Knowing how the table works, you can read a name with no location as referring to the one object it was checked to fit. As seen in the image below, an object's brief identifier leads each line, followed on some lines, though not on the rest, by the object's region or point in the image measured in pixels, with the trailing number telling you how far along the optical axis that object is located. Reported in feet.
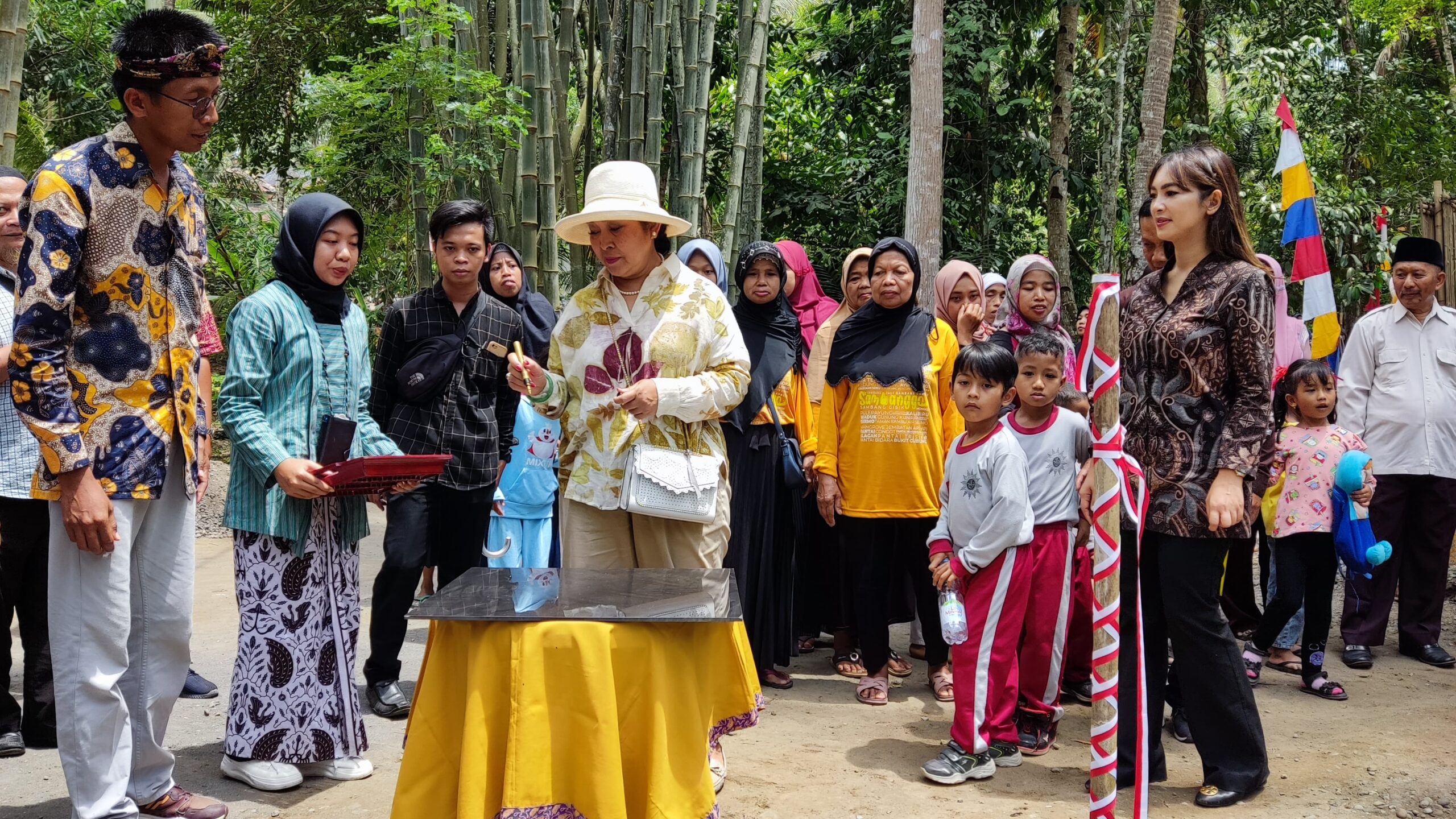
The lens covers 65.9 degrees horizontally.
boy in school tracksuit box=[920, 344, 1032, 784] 12.28
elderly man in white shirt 17.99
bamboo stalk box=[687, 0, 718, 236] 20.71
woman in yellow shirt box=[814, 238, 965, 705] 15.20
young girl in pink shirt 16.01
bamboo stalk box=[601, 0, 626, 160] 21.63
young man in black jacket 13.66
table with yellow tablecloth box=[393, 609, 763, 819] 8.18
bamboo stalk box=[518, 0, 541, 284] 19.88
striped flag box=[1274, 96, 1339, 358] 20.45
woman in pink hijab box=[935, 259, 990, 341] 17.40
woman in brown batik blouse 10.73
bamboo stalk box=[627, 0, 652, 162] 20.30
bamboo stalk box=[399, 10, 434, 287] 20.76
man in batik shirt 8.88
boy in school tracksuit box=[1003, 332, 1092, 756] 13.10
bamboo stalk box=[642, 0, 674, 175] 20.17
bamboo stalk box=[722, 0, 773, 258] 22.34
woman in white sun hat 10.89
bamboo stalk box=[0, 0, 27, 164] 12.57
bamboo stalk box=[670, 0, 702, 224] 20.66
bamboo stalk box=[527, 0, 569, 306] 19.61
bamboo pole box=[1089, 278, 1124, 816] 8.59
